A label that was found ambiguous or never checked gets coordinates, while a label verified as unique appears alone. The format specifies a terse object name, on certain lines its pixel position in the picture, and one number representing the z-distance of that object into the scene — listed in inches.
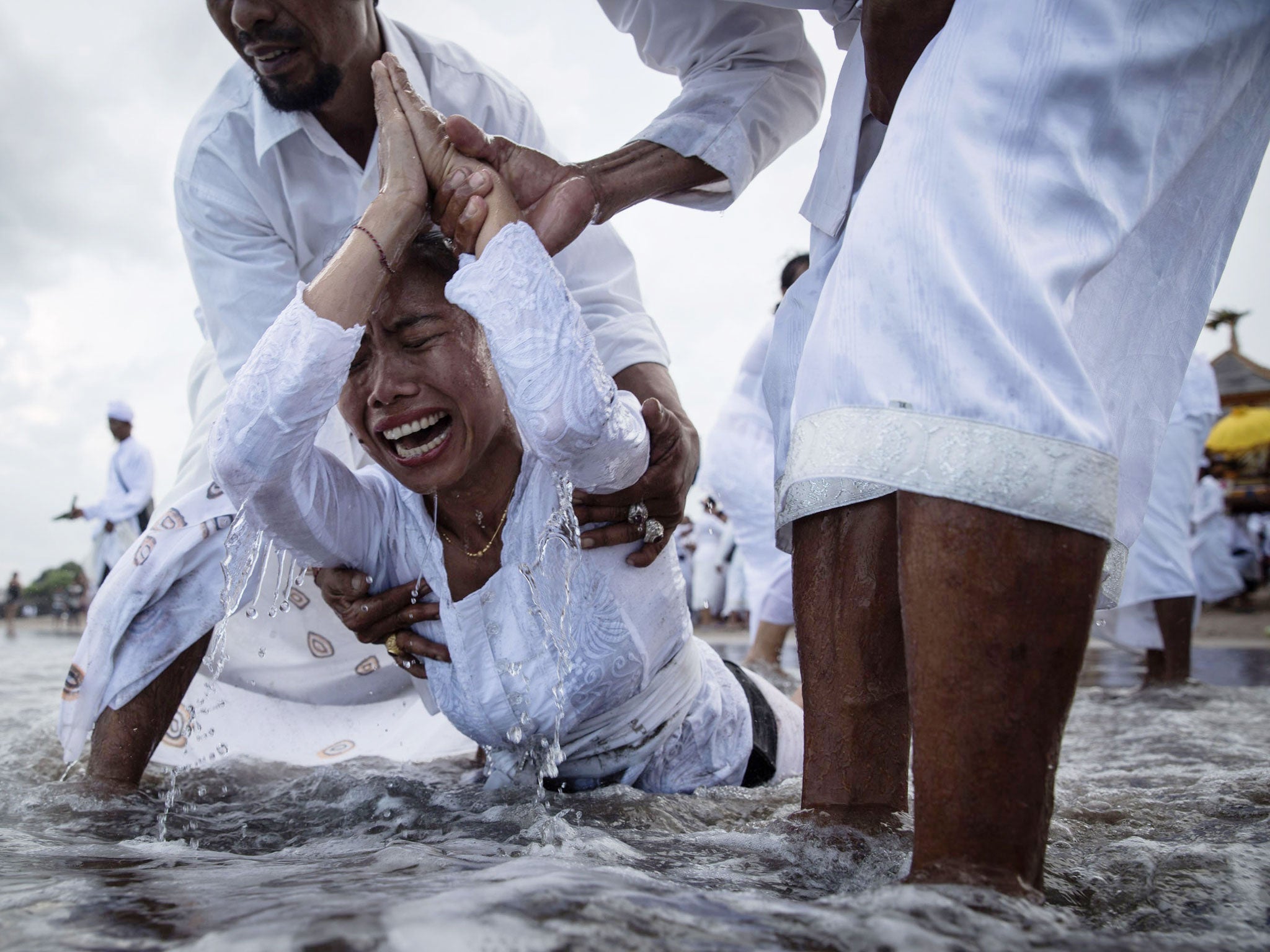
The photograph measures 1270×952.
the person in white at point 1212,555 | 502.6
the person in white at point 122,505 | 377.7
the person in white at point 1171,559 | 200.8
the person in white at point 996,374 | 43.9
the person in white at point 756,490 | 212.1
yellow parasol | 542.9
